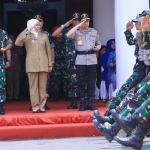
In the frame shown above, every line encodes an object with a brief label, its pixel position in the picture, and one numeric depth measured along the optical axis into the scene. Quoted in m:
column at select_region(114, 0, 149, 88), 11.49
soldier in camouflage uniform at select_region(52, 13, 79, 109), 11.80
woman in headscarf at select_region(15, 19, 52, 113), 11.01
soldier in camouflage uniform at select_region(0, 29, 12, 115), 11.08
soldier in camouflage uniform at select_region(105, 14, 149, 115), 8.61
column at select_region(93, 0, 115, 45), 14.39
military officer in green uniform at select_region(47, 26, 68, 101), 12.77
